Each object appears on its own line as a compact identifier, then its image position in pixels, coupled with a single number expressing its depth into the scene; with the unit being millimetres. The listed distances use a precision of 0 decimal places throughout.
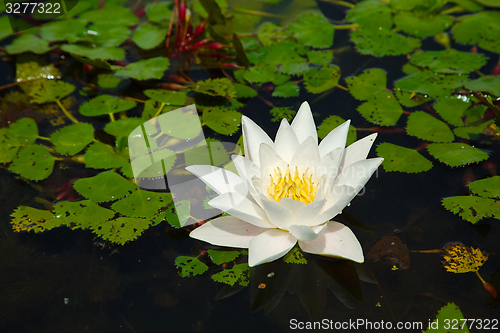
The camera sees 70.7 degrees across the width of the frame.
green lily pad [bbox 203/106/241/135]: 2607
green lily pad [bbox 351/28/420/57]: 3219
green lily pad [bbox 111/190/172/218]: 2131
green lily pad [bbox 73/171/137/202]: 2232
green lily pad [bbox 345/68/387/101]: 2832
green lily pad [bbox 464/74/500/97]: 2705
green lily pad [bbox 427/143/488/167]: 2268
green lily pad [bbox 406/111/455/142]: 2475
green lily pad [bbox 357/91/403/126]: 2615
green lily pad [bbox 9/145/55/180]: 2418
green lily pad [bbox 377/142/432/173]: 2289
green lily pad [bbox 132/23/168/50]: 3328
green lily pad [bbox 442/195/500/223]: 1999
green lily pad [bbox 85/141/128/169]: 2400
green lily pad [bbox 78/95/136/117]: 2834
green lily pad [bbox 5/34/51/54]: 3297
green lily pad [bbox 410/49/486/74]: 2932
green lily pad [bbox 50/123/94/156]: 2551
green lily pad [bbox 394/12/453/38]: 3385
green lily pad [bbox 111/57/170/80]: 2916
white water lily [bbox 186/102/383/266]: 1728
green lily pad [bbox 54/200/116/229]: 2102
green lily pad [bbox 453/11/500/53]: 3221
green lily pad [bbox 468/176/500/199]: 2090
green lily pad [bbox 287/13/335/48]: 3359
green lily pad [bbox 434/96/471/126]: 2578
